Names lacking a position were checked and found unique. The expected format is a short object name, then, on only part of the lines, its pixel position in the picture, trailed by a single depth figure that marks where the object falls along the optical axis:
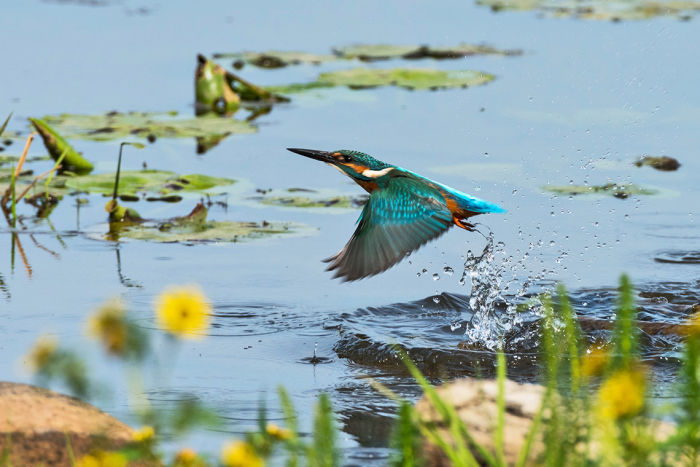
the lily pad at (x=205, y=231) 11.59
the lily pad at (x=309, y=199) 12.58
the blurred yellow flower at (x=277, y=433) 4.83
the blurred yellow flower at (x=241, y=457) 4.55
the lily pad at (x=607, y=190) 13.35
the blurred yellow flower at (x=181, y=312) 4.77
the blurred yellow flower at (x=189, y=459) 4.84
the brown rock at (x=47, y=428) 6.12
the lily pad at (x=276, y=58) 19.33
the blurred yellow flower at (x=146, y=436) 4.77
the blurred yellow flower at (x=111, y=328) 4.73
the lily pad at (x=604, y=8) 23.16
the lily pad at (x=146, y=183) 12.96
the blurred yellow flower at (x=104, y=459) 4.61
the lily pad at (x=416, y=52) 20.30
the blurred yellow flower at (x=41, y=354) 4.94
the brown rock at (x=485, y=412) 5.69
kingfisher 9.34
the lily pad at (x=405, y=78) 18.27
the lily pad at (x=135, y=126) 14.83
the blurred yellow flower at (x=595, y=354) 8.70
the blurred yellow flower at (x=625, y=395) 4.25
